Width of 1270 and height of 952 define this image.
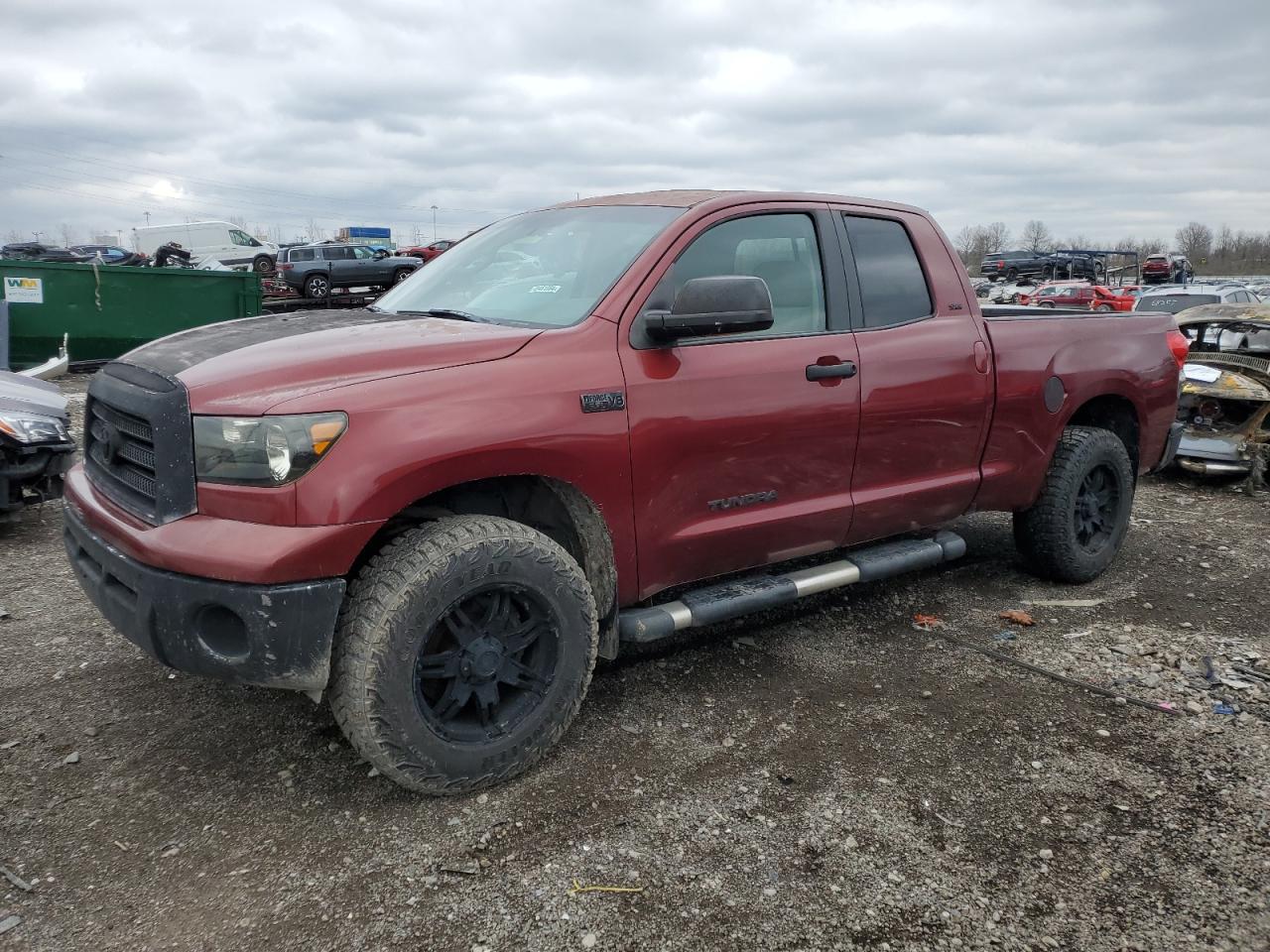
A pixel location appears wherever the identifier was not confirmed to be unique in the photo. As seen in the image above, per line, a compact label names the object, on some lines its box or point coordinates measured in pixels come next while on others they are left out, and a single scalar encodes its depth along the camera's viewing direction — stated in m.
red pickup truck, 2.58
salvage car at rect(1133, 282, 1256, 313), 13.52
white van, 37.62
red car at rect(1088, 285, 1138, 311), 23.45
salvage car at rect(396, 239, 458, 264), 32.97
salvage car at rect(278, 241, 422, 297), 26.97
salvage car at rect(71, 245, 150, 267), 36.03
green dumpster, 12.47
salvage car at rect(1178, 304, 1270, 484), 7.47
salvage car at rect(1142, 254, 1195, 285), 46.19
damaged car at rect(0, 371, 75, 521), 5.31
